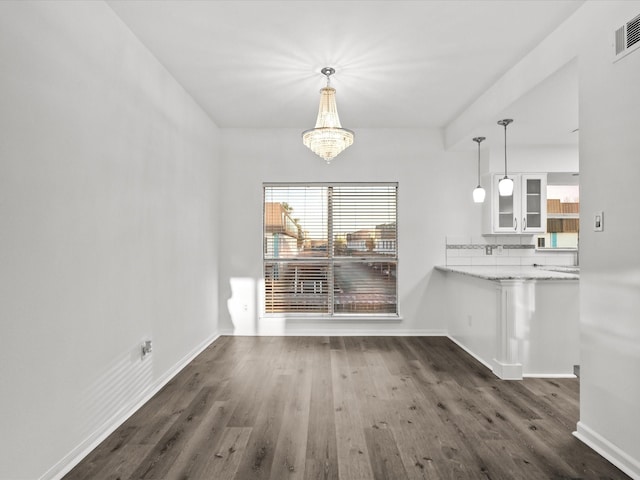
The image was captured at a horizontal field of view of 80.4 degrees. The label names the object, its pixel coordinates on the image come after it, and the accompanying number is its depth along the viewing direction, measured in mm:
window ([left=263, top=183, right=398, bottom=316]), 5336
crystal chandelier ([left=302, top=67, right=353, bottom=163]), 3213
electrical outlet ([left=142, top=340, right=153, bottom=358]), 3051
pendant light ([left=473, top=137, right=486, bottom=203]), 4586
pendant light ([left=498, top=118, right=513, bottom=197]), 4195
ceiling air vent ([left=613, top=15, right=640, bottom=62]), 2072
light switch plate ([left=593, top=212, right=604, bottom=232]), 2314
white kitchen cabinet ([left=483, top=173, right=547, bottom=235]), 5004
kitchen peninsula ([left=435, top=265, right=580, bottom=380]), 3535
